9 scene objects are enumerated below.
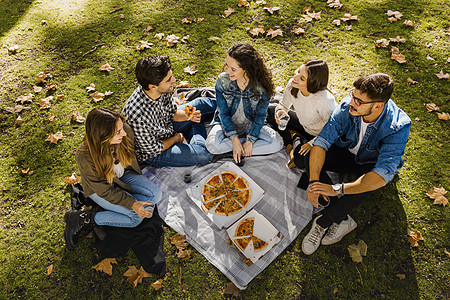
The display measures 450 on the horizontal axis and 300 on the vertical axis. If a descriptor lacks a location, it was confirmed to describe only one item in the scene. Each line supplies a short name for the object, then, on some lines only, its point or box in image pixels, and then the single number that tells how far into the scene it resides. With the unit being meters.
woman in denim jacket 3.86
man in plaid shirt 3.71
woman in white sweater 3.75
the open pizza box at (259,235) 3.72
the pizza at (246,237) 3.76
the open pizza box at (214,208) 4.04
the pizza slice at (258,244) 3.74
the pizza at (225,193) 4.10
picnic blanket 3.79
